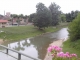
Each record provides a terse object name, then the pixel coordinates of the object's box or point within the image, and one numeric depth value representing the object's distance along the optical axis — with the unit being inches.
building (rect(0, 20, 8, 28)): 711.1
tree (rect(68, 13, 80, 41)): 396.3
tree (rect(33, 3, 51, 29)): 710.6
